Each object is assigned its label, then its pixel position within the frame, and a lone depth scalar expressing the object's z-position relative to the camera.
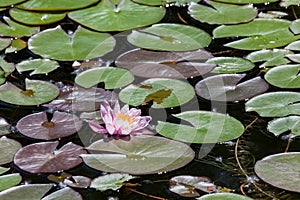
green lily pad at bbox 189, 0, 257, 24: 5.26
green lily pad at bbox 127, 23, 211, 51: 4.91
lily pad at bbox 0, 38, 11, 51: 5.00
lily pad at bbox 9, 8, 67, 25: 5.30
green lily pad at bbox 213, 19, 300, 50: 4.90
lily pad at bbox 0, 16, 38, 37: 5.16
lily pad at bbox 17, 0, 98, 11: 5.48
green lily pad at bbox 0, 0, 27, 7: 5.61
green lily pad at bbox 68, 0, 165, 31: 5.20
